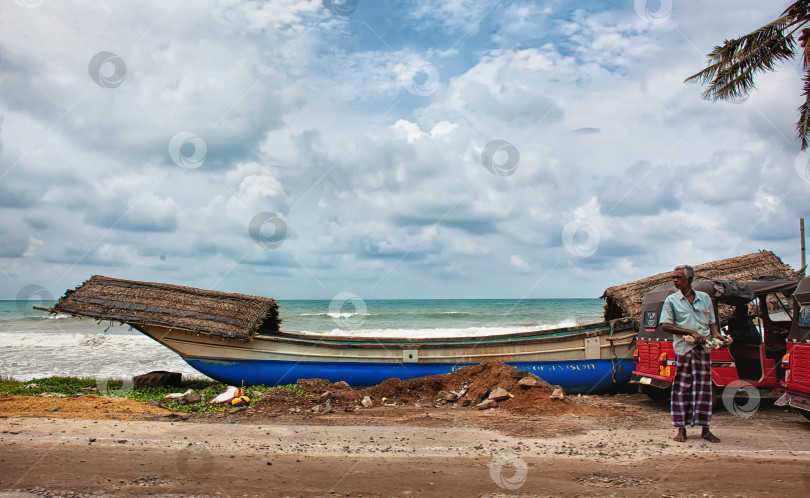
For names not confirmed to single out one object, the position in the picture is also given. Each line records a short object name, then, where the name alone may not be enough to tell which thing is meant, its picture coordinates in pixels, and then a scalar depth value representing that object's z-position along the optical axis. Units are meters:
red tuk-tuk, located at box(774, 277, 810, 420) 7.28
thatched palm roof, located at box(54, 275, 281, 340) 12.20
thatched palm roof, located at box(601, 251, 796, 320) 11.07
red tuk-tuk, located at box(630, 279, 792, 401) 8.64
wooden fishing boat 11.81
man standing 6.52
